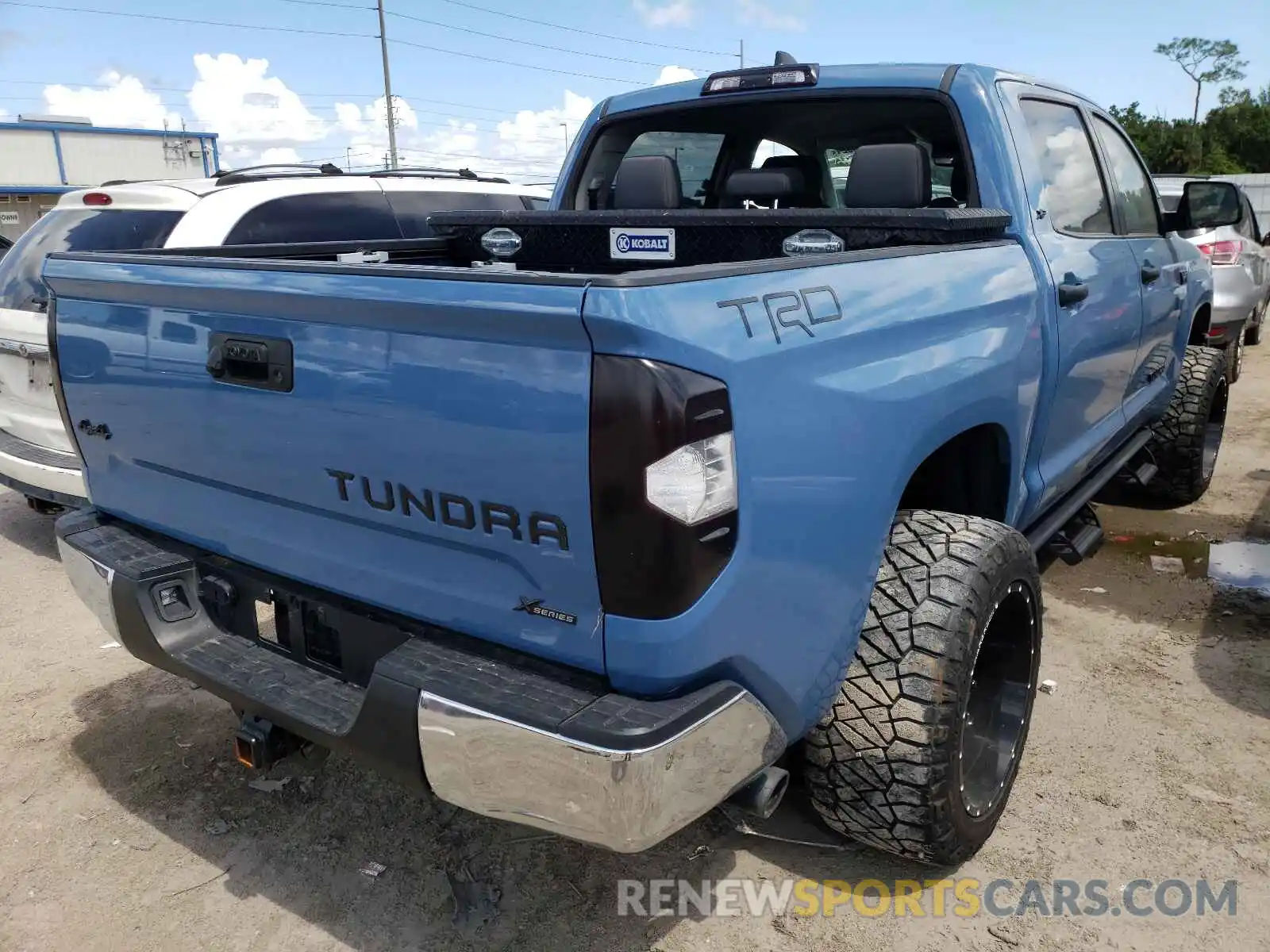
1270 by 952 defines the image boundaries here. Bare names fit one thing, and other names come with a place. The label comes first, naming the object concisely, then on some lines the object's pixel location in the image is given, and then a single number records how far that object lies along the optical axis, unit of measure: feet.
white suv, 15.66
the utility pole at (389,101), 103.87
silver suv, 25.41
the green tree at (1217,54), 237.25
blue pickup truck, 5.64
